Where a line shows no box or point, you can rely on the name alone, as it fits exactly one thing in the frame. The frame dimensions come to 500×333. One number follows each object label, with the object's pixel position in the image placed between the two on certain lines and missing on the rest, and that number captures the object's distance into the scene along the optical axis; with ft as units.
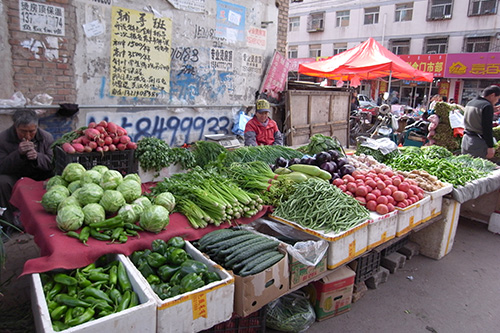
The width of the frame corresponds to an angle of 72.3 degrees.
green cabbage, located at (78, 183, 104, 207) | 9.27
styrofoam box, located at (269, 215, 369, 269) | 10.18
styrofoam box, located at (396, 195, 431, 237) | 12.57
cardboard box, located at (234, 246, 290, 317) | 8.04
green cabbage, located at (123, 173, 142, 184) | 10.86
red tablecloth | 7.43
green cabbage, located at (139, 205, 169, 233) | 8.88
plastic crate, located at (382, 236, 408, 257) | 14.82
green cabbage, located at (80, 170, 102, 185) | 10.21
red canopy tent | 36.19
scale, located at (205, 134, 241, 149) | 21.29
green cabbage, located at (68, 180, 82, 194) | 10.20
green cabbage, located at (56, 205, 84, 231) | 8.36
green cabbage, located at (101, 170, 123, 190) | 10.05
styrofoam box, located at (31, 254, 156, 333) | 5.91
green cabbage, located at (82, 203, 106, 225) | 8.74
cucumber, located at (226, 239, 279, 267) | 8.46
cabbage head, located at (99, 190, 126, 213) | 9.23
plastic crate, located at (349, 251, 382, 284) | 12.37
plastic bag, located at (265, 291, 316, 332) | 10.36
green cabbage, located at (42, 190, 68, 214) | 9.36
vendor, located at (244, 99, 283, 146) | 19.20
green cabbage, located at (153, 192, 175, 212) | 9.94
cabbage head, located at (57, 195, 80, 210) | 8.99
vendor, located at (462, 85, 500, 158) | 19.80
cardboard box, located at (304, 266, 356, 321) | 11.09
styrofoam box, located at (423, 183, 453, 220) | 14.34
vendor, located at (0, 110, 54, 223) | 13.91
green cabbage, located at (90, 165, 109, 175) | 10.85
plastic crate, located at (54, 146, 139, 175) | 11.96
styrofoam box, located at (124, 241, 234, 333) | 6.79
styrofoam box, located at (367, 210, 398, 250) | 11.45
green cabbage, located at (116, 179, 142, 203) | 9.87
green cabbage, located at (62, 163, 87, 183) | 10.85
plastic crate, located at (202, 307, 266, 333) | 8.89
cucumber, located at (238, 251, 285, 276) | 8.17
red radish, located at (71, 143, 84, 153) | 11.73
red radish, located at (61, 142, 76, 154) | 11.57
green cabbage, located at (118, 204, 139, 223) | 9.06
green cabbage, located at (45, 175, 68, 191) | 10.83
